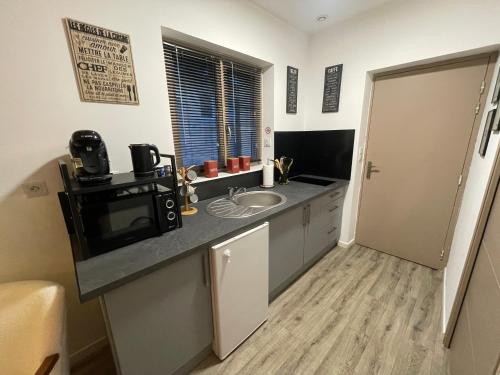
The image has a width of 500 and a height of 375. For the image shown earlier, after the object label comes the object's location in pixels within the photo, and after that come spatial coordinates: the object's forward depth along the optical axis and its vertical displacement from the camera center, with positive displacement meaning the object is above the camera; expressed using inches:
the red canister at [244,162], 80.8 -10.8
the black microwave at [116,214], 35.0 -14.3
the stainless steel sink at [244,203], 56.9 -21.1
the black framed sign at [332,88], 86.2 +18.2
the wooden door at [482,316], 31.2 -31.0
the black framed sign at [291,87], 86.3 +18.6
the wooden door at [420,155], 69.7 -9.0
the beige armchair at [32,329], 31.1 -29.3
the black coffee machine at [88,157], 36.9 -3.6
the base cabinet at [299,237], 63.3 -35.5
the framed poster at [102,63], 41.8 +15.1
